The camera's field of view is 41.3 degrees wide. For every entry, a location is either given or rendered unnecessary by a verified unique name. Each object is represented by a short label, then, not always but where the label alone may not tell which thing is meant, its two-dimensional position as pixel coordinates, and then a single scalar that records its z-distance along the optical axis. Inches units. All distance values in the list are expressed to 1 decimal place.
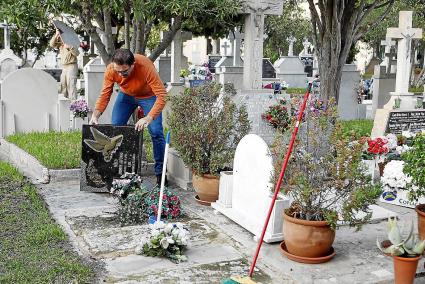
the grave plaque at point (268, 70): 808.3
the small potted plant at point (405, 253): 163.2
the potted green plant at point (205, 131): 256.7
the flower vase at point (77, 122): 476.0
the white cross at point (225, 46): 911.0
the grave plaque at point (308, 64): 1039.6
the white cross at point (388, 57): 808.2
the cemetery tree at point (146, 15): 287.6
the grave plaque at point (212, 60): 948.0
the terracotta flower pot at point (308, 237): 185.5
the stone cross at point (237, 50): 771.2
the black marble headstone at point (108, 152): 265.1
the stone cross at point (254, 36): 394.6
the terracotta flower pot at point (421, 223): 198.7
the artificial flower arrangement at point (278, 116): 383.9
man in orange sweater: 247.4
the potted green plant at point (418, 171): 196.5
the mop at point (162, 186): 195.8
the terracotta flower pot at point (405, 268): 162.9
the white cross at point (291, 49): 1059.9
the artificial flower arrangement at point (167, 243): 188.9
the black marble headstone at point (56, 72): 788.8
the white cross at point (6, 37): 803.1
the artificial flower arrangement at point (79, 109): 472.2
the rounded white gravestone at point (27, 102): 412.8
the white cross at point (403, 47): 460.1
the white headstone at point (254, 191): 206.2
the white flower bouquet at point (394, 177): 260.4
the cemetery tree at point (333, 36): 462.3
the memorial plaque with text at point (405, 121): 389.4
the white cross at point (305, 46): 1225.6
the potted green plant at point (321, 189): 185.3
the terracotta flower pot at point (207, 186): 255.8
